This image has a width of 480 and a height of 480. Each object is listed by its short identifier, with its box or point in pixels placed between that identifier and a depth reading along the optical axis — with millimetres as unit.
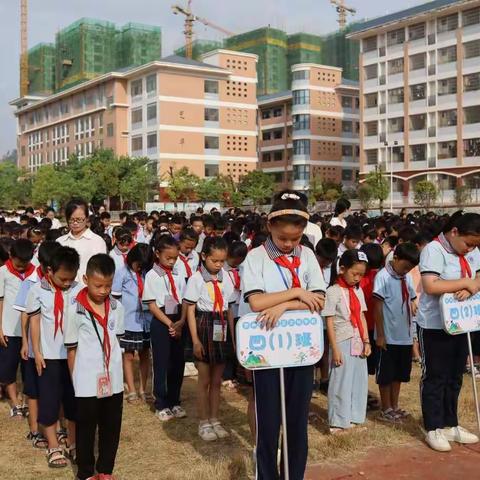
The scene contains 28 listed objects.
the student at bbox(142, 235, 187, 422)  5559
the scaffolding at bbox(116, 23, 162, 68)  86500
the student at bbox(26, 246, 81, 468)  4379
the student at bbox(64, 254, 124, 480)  4016
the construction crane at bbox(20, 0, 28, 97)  102562
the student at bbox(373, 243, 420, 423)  5359
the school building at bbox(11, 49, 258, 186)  54250
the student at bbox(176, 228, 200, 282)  7074
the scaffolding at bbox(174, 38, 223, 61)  95875
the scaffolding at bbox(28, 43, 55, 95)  100250
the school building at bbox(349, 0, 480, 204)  45375
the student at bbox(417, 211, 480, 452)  4527
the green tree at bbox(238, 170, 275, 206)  51469
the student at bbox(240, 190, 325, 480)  3504
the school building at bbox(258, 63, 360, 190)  60656
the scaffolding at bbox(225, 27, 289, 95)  92062
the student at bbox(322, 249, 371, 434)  5066
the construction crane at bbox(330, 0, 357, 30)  107875
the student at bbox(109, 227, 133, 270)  6633
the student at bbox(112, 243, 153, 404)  6023
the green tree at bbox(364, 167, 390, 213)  45656
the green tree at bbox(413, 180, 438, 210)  43000
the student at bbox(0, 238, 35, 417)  5355
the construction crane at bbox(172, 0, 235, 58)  103250
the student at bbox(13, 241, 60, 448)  4570
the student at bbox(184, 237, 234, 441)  5078
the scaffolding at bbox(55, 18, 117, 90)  87938
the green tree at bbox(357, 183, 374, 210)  45844
